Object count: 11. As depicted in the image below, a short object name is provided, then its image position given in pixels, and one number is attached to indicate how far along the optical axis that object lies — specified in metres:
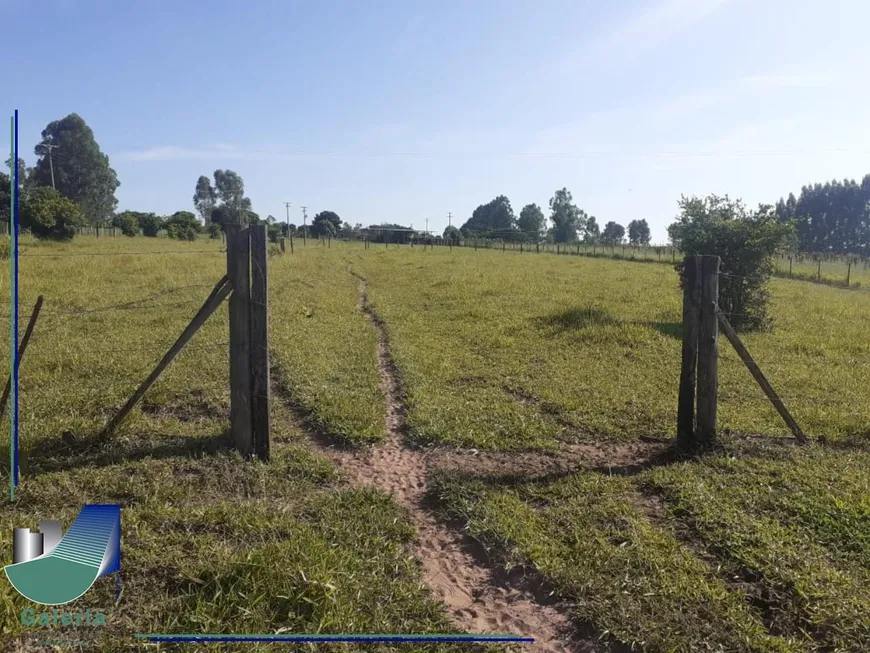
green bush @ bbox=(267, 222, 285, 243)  63.23
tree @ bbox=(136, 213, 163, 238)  61.78
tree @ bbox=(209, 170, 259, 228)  99.00
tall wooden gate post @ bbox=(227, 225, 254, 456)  4.65
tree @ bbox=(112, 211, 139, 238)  54.41
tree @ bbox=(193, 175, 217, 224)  103.94
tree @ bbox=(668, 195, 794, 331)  11.49
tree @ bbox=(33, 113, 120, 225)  62.25
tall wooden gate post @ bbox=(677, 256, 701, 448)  5.04
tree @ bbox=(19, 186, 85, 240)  32.91
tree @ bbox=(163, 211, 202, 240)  53.70
